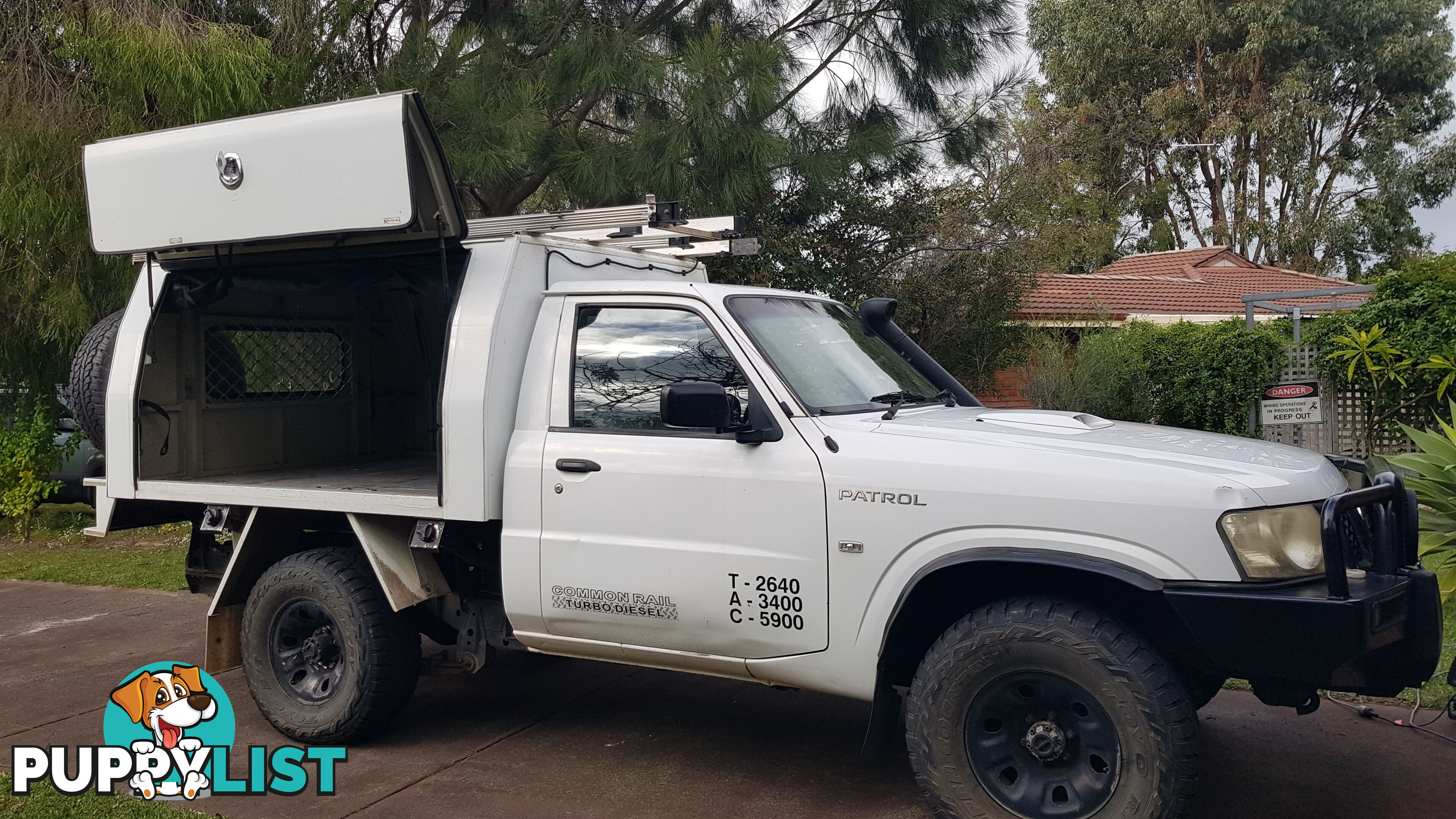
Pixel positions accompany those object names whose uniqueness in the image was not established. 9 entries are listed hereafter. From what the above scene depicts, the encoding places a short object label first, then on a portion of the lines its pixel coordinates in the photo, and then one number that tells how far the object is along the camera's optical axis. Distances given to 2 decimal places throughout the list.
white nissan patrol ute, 3.76
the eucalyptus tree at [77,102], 9.00
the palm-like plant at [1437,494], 6.89
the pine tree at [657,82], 8.77
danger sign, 9.38
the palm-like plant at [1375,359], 9.73
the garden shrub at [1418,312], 9.45
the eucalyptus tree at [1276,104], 25.53
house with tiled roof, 18.30
